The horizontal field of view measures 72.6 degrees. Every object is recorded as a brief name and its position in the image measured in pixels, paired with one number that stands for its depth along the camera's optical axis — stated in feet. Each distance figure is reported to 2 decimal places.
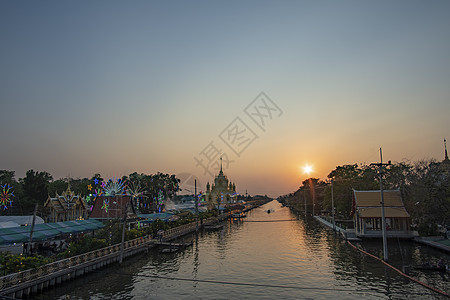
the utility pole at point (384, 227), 113.27
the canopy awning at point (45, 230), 100.42
